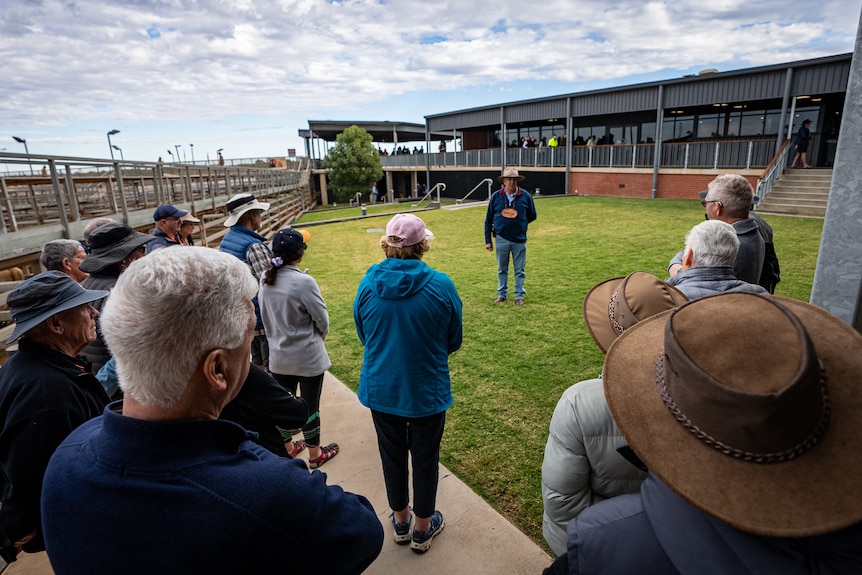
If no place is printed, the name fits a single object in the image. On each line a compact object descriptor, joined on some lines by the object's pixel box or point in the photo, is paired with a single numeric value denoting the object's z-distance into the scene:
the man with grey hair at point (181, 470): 0.97
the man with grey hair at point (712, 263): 2.68
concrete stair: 13.63
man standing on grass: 6.73
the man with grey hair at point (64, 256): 3.67
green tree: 33.69
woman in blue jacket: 2.53
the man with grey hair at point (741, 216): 3.47
